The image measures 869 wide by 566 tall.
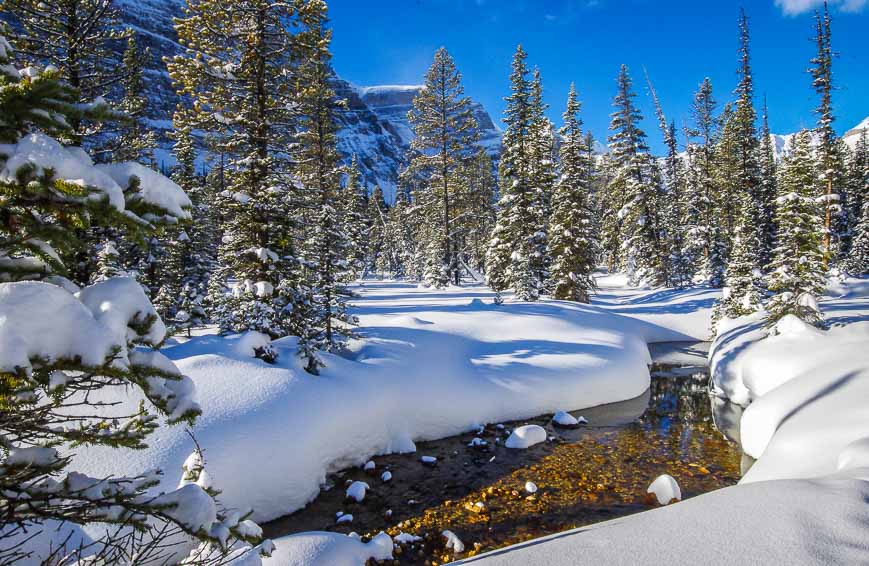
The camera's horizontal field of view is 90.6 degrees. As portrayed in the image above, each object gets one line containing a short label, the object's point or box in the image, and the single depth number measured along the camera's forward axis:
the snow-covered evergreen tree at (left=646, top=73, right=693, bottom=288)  38.78
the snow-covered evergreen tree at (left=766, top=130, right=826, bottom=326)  15.05
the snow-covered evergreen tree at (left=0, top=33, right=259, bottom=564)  1.73
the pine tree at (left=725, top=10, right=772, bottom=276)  30.62
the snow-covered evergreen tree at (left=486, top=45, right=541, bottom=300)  24.98
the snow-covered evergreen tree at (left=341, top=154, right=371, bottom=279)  31.53
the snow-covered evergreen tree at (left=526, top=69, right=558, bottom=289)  25.56
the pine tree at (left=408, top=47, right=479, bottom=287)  29.45
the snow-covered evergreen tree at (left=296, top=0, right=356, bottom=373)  12.14
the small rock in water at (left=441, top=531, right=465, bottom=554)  6.83
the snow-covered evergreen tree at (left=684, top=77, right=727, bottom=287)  37.12
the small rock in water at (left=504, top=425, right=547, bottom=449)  10.74
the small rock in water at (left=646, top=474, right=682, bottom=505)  8.12
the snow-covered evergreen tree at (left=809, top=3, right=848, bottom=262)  27.06
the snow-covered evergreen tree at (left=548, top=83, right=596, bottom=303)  27.02
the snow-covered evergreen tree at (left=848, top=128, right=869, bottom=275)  37.25
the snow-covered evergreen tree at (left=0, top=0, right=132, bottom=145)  9.38
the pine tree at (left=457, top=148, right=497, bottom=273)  32.97
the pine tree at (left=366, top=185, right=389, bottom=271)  70.94
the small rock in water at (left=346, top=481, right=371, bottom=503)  8.41
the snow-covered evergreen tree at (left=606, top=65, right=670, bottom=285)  34.62
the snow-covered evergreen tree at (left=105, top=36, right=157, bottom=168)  11.83
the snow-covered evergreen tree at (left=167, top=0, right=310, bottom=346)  11.48
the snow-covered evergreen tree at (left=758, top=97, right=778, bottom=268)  30.02
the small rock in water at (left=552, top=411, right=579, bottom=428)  12.04
